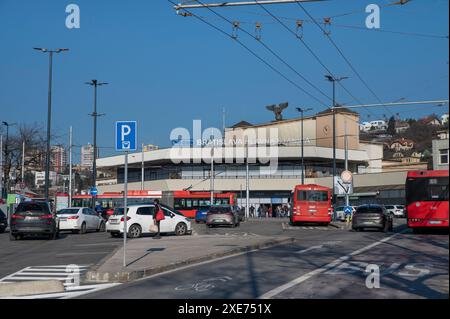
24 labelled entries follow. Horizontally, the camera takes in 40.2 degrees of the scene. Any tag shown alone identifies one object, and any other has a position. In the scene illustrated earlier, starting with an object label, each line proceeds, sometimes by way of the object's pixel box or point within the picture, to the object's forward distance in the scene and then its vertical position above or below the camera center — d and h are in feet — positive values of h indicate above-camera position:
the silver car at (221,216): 137.28 -4.21
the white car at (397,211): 224.53 -5.17
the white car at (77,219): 110.93 -3.99
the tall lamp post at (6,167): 205.57 +10.78
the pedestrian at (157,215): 86.43 -2.49
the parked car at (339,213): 189.32 -5.06
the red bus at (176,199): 204.54 -0.52
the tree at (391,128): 510.17 +57.15
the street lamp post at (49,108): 139.13 +20.69
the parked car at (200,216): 184.65 -5.66
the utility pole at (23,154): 200.23 +14.62
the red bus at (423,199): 96.58 -0.45
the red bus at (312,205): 134.62 -1.75
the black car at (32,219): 91.25 -3.17
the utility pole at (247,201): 232.02 -1.66
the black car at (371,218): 111.75 -3.85
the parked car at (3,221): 130.62 -5.07
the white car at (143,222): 94.32 -3.86
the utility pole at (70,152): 191.33 +14.11
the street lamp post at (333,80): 154.24 +30.71
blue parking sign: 51.55 +5.23
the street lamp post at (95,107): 175.79 +26.00
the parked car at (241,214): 156.25 -4.81
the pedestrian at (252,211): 260.31 -5.92
